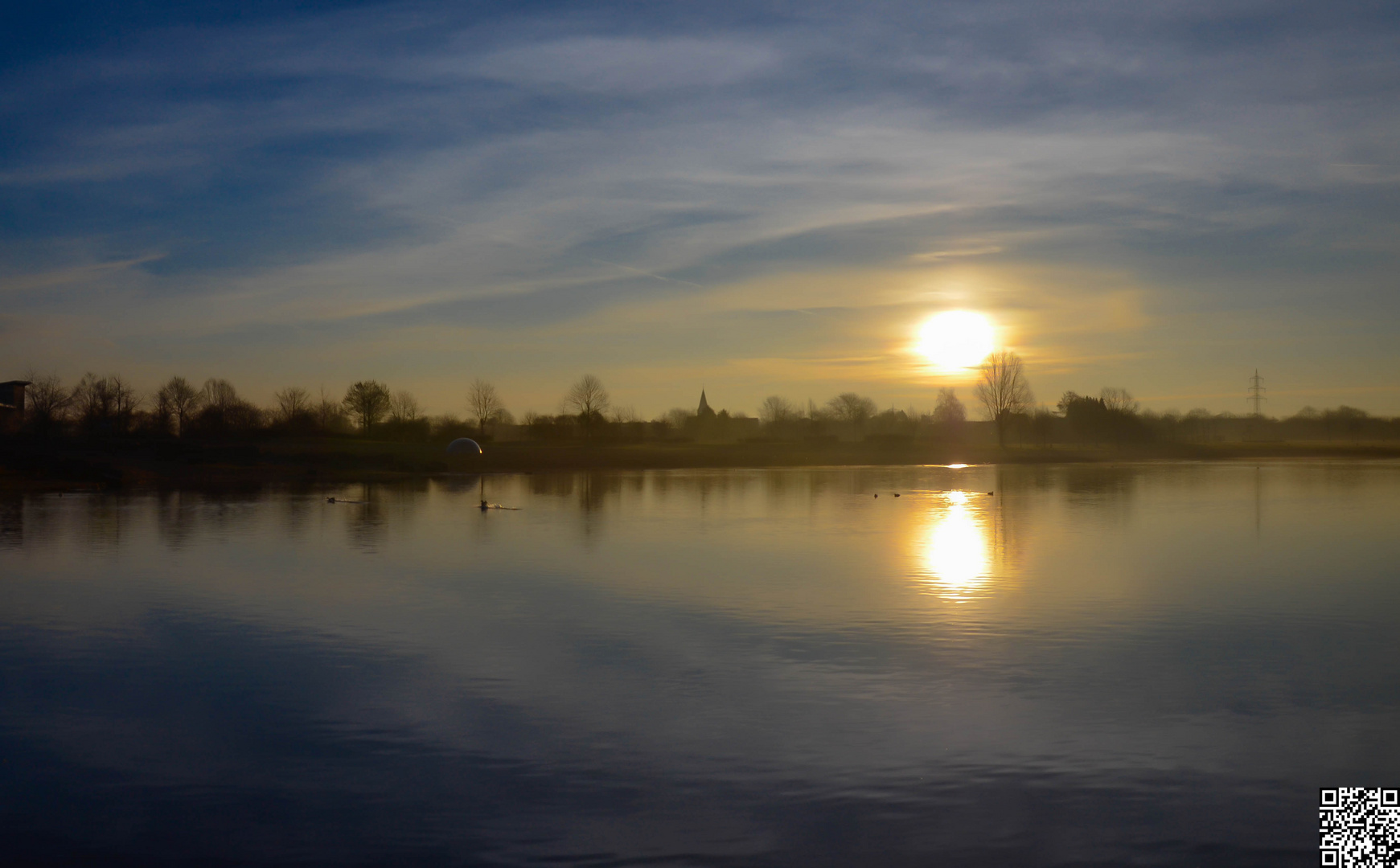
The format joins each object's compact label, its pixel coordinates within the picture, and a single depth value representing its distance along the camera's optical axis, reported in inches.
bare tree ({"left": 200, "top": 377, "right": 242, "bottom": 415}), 4424.2
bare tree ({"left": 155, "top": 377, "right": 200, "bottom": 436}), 4360.2
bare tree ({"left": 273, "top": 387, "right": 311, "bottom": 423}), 4655.5
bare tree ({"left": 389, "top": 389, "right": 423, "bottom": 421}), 4860.5
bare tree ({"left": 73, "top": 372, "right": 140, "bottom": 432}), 4087.1
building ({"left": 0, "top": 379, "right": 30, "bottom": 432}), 4160.9
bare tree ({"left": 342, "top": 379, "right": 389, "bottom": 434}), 4800.7
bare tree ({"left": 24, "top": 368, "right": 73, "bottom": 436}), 3737.7
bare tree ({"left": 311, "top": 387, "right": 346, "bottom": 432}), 4758.9
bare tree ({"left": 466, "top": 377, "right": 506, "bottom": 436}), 5049.2
